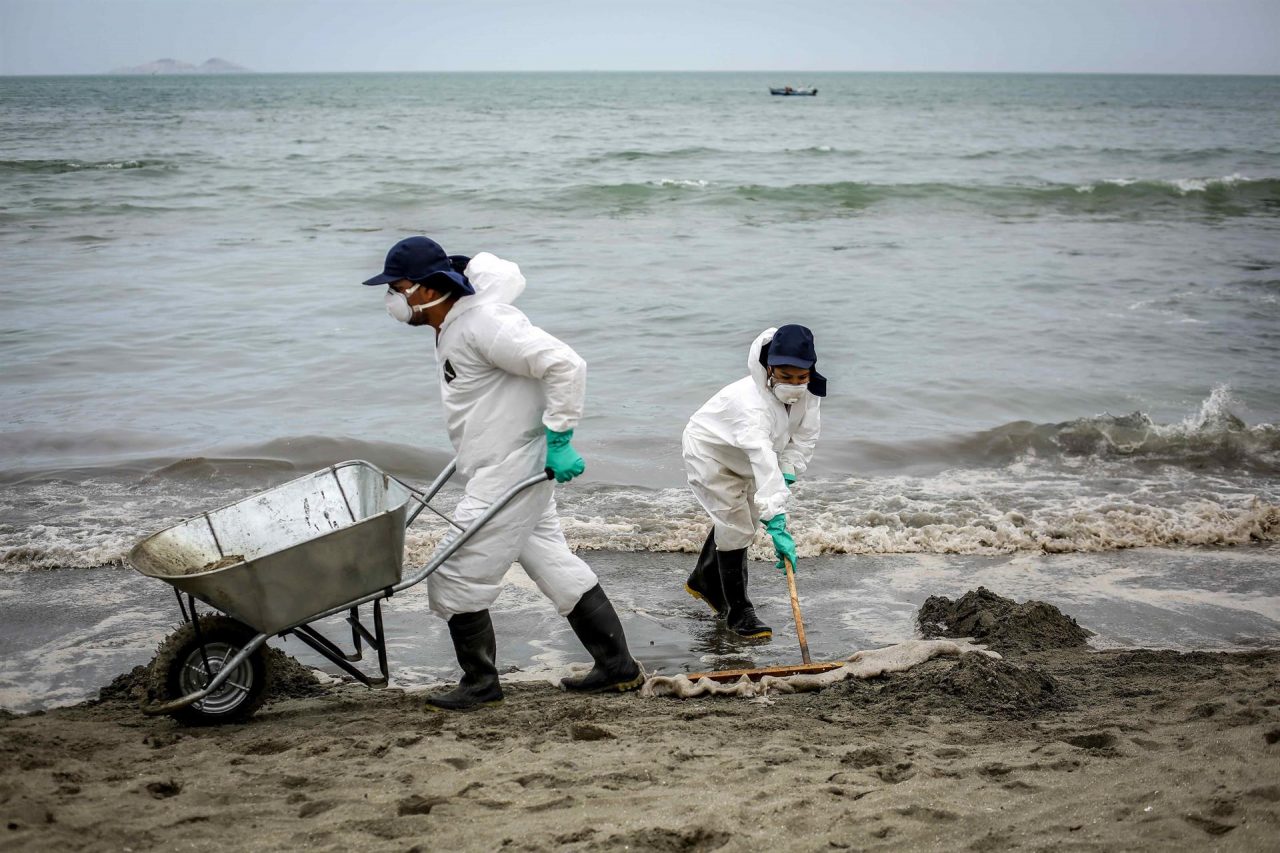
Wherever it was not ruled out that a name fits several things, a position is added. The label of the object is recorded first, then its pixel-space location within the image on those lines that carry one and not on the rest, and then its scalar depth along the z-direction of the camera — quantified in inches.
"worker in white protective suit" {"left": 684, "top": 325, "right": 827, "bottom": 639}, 189.0
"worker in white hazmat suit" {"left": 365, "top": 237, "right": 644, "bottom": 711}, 158.9
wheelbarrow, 142.6
